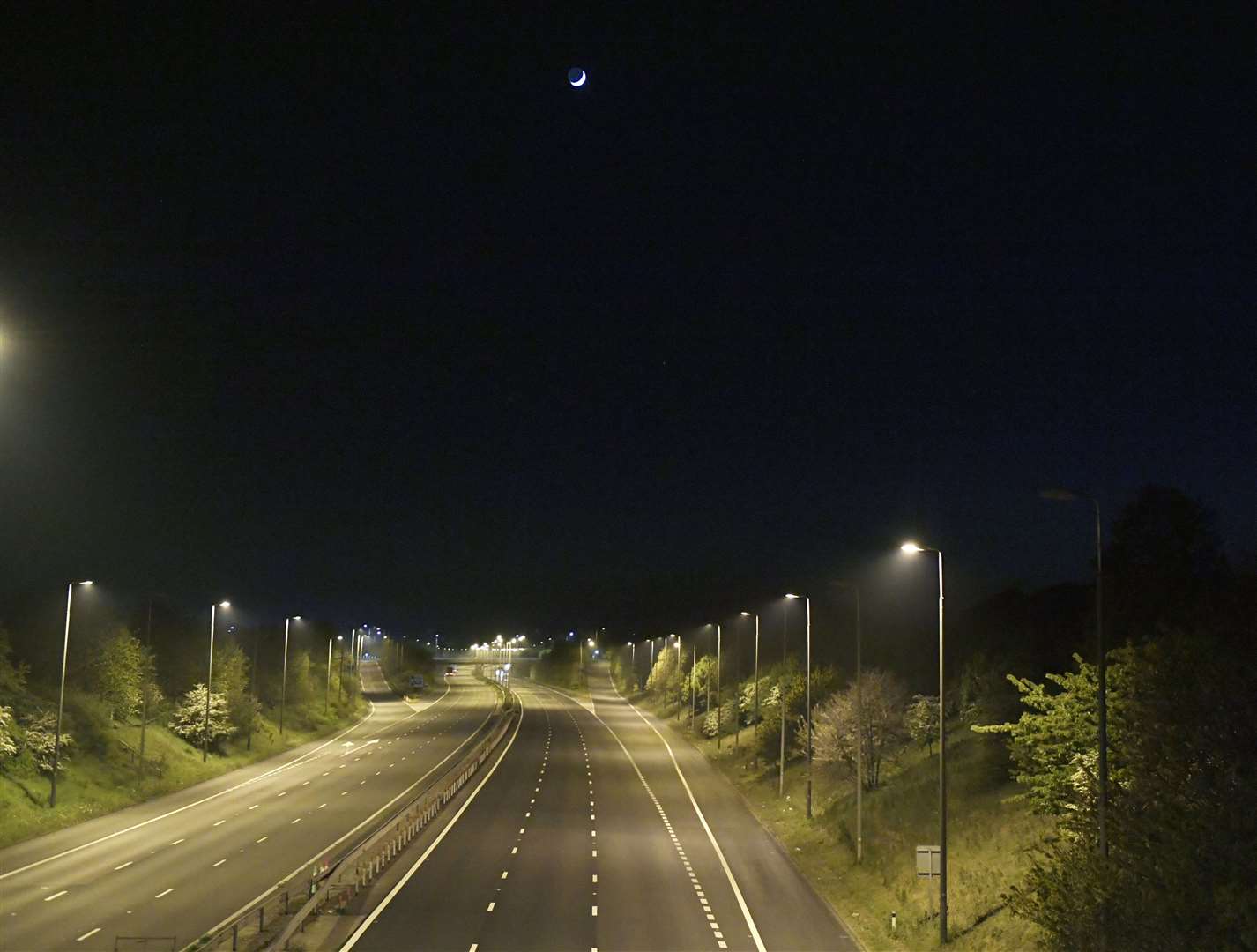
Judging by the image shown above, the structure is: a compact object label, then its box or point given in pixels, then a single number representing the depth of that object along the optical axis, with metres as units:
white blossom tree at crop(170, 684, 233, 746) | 79.12
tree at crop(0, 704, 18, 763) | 50.22
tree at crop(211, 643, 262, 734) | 85.19
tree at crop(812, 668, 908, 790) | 59.97
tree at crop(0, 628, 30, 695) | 59.50
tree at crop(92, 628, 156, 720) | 75.19
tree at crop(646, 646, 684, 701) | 141.62
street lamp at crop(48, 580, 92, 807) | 50.53
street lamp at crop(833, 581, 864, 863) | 39.92
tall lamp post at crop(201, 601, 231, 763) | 73.56
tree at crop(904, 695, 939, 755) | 63.72
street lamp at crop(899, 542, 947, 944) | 28.70
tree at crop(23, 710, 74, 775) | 53.56
